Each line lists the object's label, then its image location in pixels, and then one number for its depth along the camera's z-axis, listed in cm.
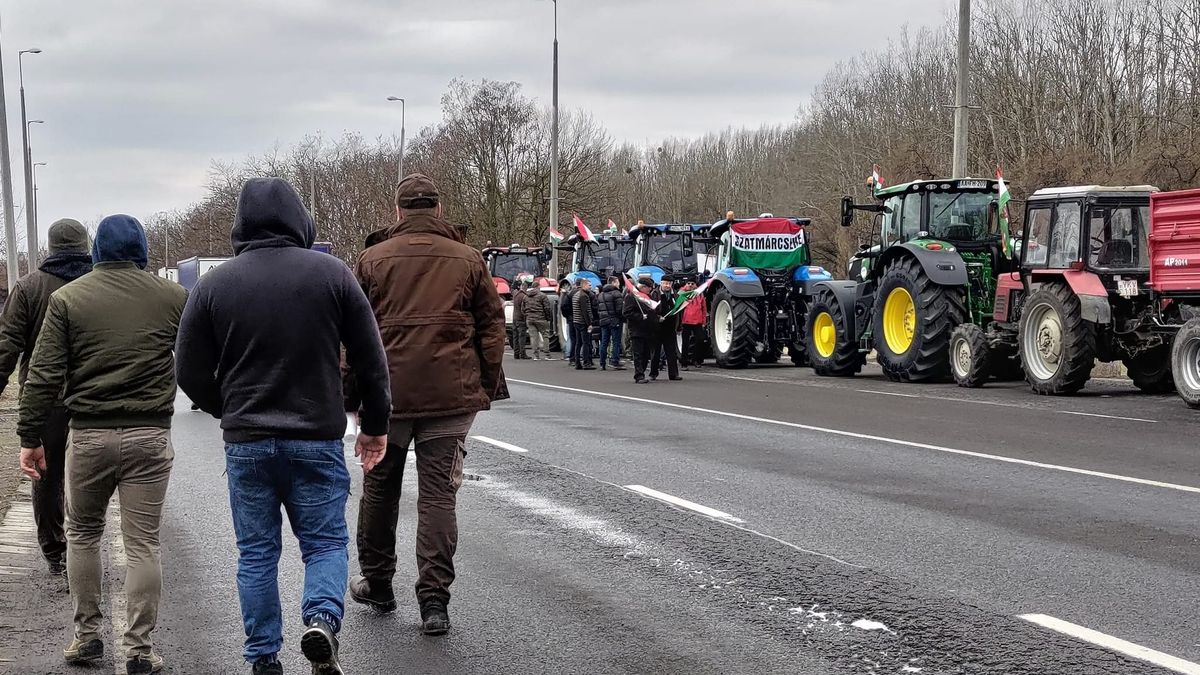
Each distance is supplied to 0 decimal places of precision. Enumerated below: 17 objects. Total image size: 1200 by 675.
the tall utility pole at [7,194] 2672
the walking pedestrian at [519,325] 3244
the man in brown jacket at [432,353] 608
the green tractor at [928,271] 1950
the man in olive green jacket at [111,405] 564
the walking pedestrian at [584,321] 2722
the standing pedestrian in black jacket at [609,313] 2634
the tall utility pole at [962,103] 2267
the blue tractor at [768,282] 2512
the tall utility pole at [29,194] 3492
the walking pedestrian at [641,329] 2209
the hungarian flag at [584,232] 3120
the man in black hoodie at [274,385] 510
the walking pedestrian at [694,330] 2573
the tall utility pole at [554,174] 4006
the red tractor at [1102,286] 1569
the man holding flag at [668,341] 2272
